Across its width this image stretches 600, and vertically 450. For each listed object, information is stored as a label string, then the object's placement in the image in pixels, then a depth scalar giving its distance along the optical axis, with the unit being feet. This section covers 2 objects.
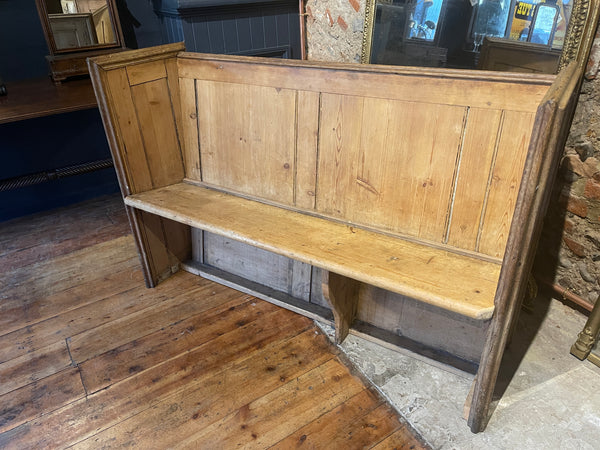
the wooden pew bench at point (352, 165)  4.15
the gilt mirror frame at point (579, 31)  4.81
